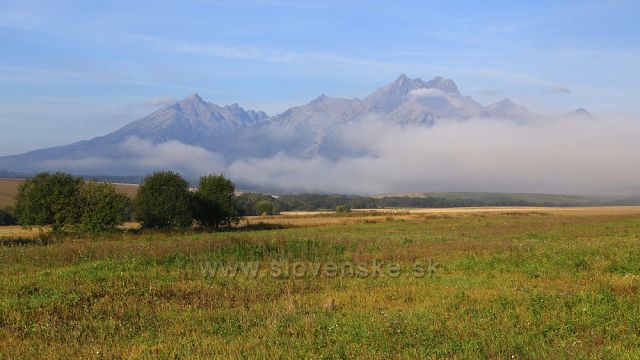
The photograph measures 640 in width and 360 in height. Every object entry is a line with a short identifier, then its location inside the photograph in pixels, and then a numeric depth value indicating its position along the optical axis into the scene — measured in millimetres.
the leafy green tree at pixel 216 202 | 65000
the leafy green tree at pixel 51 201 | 51281
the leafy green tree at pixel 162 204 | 56844
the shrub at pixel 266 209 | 112438
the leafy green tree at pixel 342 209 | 102450
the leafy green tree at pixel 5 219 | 83250
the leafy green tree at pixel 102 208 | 49969
